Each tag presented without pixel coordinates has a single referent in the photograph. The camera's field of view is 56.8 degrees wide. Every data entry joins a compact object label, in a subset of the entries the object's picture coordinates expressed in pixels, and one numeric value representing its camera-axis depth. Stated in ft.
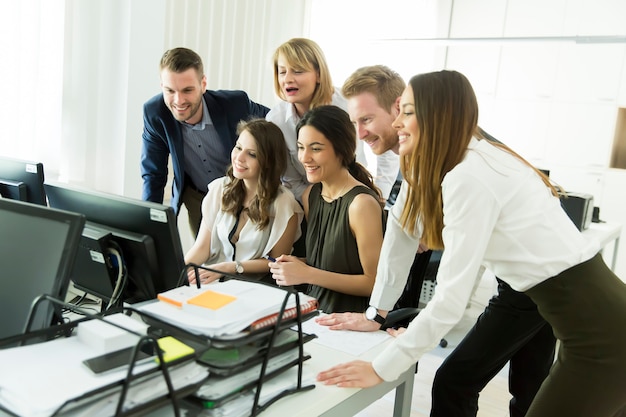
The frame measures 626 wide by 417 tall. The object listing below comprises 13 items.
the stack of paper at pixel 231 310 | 3.03
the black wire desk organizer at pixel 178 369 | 2.60
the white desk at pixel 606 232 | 11.03
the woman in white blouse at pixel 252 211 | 6.92
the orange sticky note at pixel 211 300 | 3.24
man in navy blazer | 8.19
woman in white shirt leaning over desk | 3.79
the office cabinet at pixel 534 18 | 18.42
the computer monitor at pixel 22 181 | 4.71
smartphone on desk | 2.73
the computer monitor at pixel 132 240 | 3.96
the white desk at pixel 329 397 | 3.26
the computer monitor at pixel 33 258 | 3.10
